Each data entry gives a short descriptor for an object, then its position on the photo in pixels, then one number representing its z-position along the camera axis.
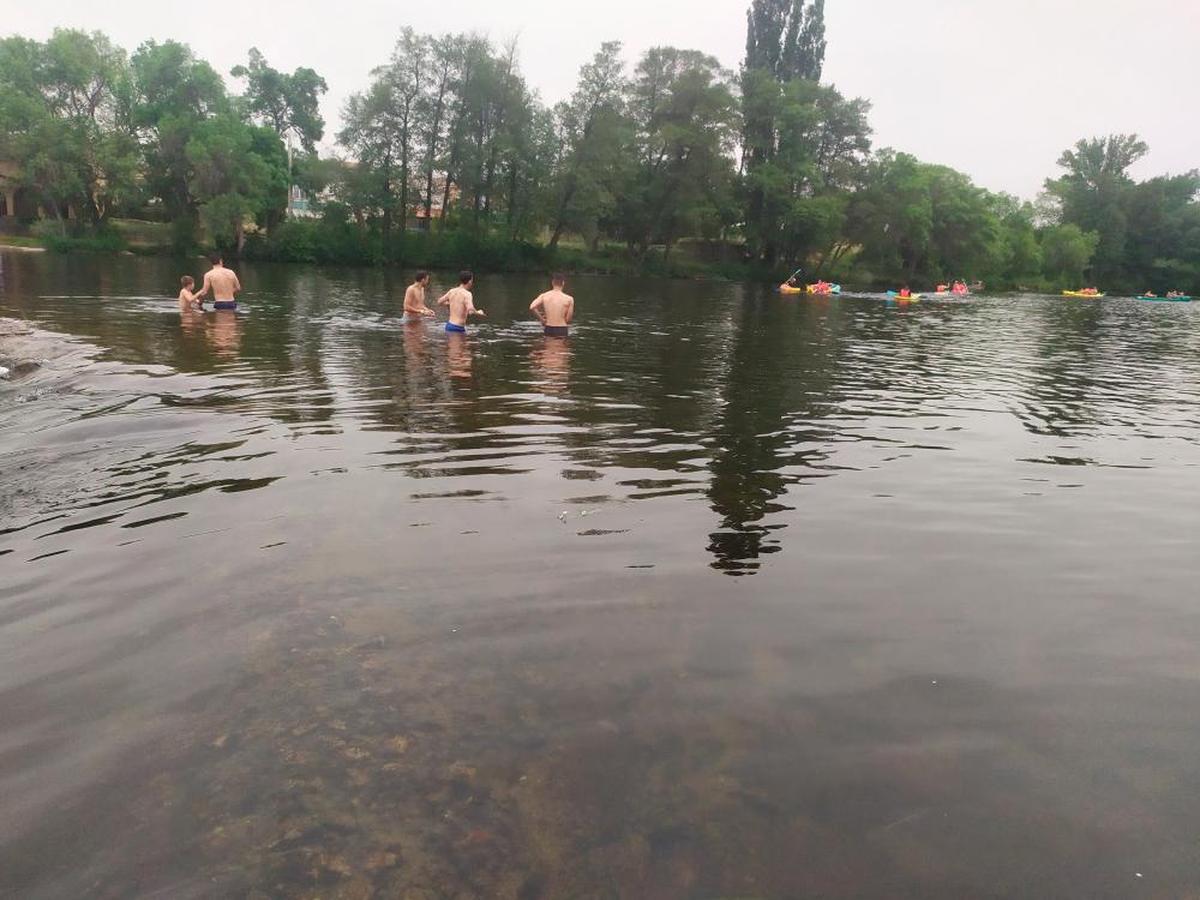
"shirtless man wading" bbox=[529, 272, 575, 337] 19.86
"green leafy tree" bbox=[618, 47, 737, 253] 64.88
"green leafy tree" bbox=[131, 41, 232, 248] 61.50
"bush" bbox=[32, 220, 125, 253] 58.38
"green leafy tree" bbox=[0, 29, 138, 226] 58.97
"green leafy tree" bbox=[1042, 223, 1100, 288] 90.31
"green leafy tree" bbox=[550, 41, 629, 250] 62.88
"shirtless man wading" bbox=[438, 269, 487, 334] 18.86
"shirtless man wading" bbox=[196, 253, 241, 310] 21.62
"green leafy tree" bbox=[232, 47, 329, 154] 81.50
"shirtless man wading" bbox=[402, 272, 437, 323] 21.30
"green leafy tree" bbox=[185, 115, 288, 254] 57.94
